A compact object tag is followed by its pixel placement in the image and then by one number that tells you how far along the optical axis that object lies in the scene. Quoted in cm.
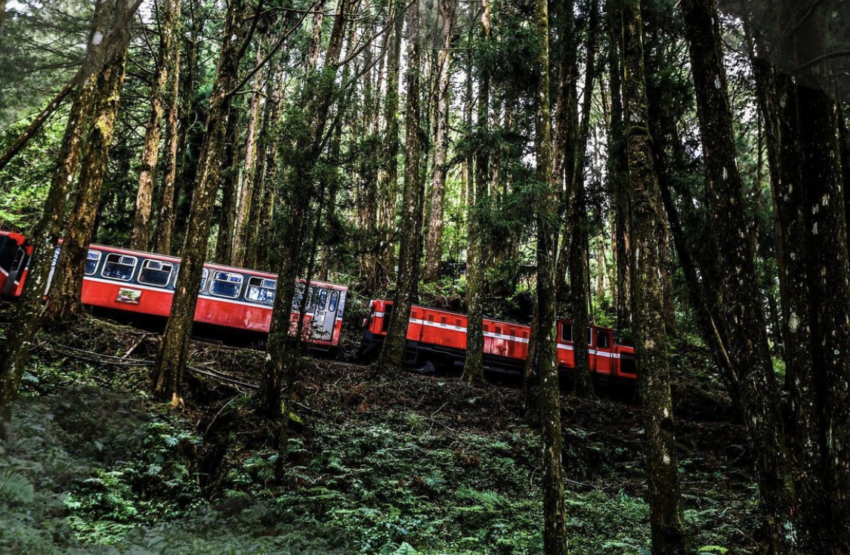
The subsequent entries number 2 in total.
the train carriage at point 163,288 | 1259
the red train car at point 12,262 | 1224
